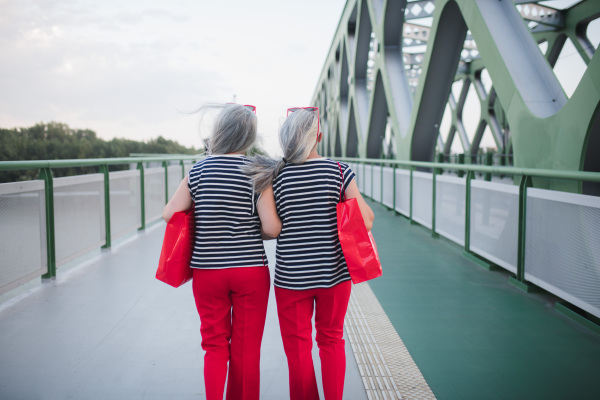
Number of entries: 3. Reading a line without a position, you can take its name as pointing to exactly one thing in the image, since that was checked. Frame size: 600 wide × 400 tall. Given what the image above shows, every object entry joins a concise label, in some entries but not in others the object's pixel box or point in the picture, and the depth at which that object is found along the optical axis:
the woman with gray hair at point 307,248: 2.03
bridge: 2.60
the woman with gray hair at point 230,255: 2.04
